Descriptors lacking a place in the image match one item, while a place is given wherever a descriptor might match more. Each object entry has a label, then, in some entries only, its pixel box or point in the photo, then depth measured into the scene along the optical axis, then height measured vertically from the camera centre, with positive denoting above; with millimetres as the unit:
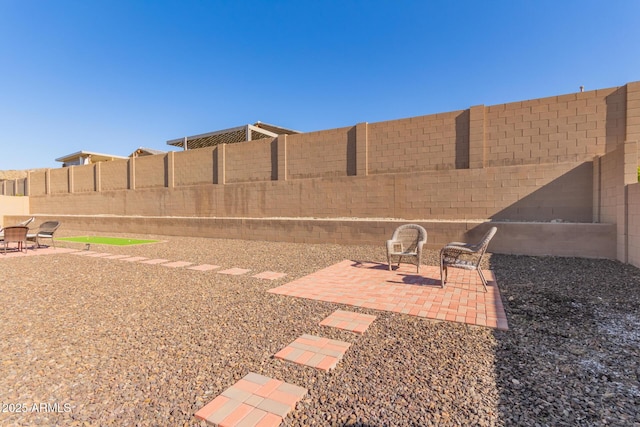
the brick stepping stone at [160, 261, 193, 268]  6988 -1480
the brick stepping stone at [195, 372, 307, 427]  1825 -1359
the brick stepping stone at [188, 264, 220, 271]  6543 -1473
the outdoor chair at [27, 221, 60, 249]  9311 -959
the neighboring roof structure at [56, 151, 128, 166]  29219 +4707
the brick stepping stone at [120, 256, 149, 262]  7695 -1491
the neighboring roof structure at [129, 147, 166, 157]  26703 +4660
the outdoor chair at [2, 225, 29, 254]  8352 -885
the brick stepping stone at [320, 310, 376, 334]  3268 -1392
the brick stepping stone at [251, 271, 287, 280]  5734 -1454
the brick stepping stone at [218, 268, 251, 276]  6105 -1464
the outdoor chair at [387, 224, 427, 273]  6145 -860
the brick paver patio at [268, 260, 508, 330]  3693 -1411
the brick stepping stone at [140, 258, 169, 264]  7402 -1490
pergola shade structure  19047 +4651
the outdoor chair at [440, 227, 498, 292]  4582 -879
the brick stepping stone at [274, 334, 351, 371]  2523 -1376
